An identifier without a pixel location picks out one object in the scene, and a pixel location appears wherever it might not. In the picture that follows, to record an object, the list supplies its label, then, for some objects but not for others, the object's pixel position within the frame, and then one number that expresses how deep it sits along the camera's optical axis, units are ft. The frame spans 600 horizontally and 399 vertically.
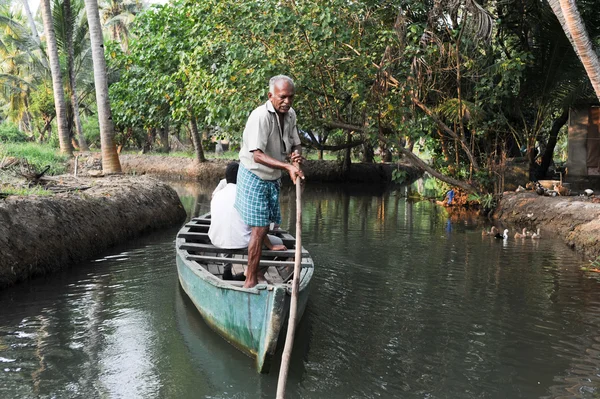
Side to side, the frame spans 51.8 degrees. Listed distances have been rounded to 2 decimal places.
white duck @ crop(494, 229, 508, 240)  35.55
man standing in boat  15.99
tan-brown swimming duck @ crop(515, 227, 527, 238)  35.75
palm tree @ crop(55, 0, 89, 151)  64.95
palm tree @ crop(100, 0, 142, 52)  103.04
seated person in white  19.75
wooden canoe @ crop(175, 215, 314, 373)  14.02
